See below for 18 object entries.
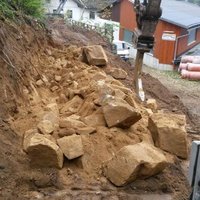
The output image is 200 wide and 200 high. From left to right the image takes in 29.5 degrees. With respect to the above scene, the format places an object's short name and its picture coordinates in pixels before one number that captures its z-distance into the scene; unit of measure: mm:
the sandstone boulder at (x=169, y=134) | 4976
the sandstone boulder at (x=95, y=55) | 7215
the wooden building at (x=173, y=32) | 20797
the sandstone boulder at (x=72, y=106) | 5419
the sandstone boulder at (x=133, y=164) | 4168
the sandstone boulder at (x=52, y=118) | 4805
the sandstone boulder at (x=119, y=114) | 4797
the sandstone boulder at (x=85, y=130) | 4762
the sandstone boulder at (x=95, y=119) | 5002
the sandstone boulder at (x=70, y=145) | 4367
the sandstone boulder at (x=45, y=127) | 4578
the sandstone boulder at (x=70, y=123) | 4789
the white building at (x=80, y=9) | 27239
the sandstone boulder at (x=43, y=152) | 4160
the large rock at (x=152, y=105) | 6766
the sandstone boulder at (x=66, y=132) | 4656
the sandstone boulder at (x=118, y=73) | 7481
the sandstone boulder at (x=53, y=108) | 5292
